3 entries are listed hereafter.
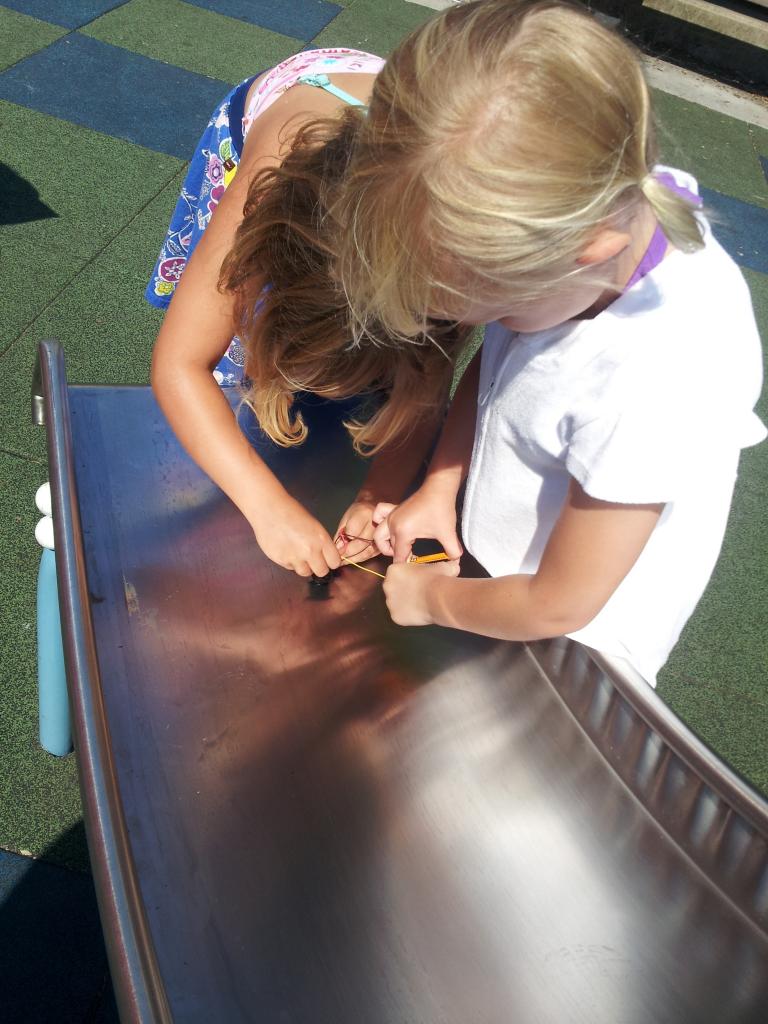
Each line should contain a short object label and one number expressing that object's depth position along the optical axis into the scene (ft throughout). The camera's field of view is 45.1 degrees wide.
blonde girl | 2.27
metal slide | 2.82
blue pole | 4.12
